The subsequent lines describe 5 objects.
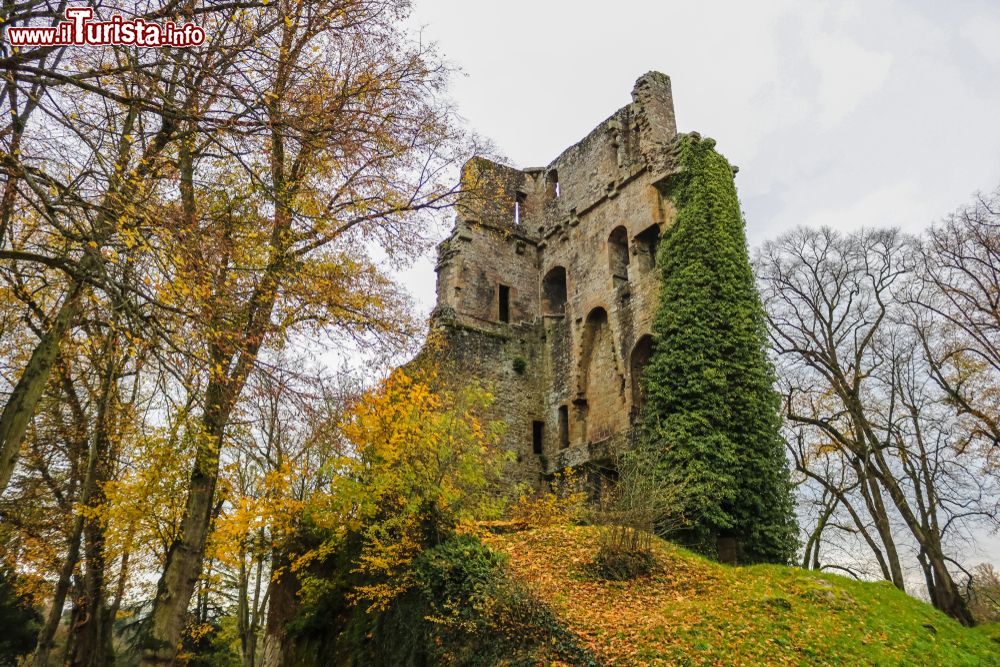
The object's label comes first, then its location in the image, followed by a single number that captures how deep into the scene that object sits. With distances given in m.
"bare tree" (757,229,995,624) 16.78
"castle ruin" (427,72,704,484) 18.73
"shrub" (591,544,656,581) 9.81
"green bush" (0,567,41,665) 18.98
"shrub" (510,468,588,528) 12.88
